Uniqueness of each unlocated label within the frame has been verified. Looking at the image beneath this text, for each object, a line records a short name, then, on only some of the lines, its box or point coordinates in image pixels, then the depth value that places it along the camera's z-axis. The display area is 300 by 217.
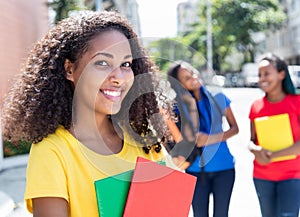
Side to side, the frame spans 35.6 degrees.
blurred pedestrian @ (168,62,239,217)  1.49
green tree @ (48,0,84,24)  10.35
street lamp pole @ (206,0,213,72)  32.91
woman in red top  2.85
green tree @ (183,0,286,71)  35.53
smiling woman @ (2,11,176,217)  1.15
